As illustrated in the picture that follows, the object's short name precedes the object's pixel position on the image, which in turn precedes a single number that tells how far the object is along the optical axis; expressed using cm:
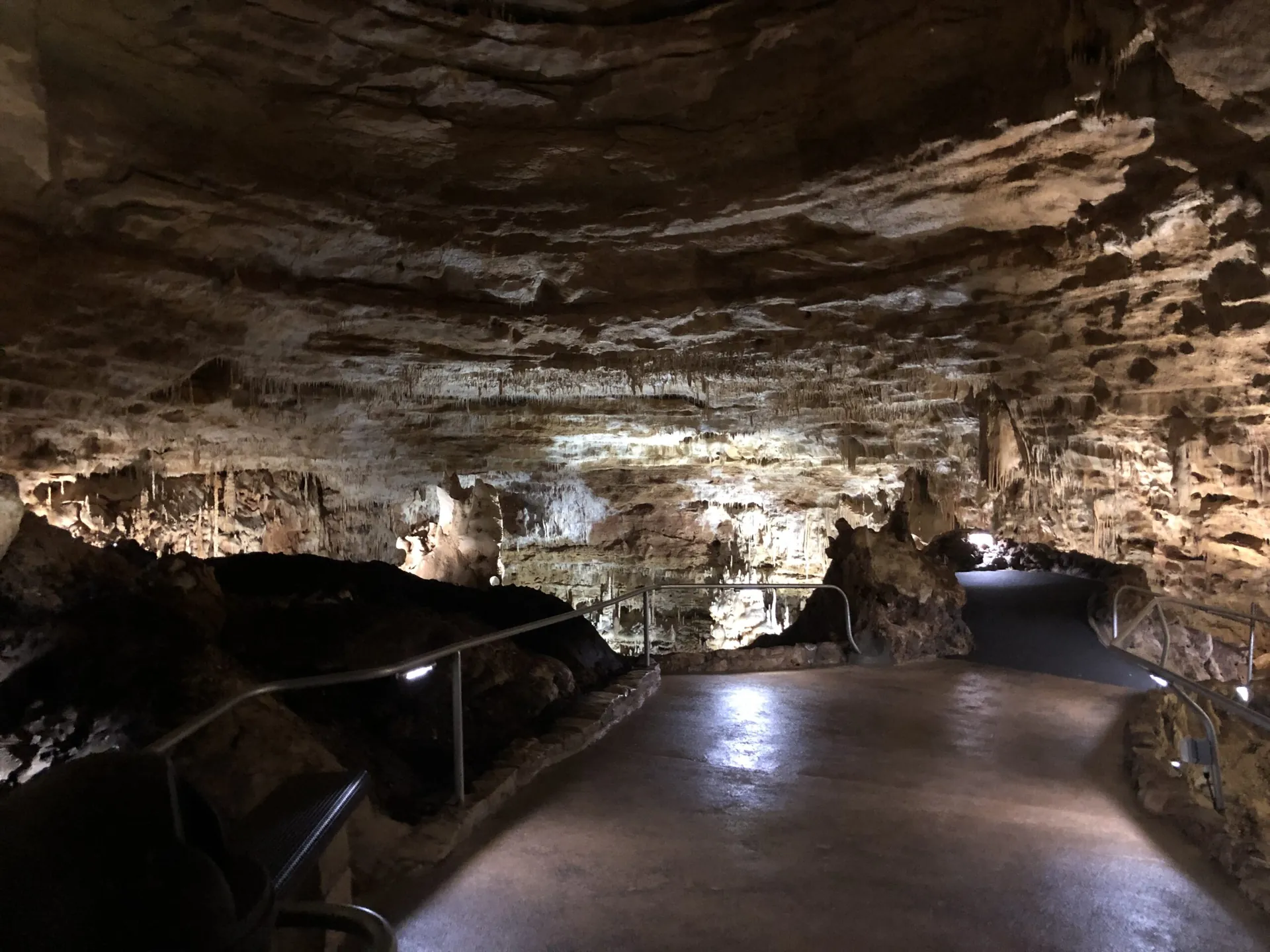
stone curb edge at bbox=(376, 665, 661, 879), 385
